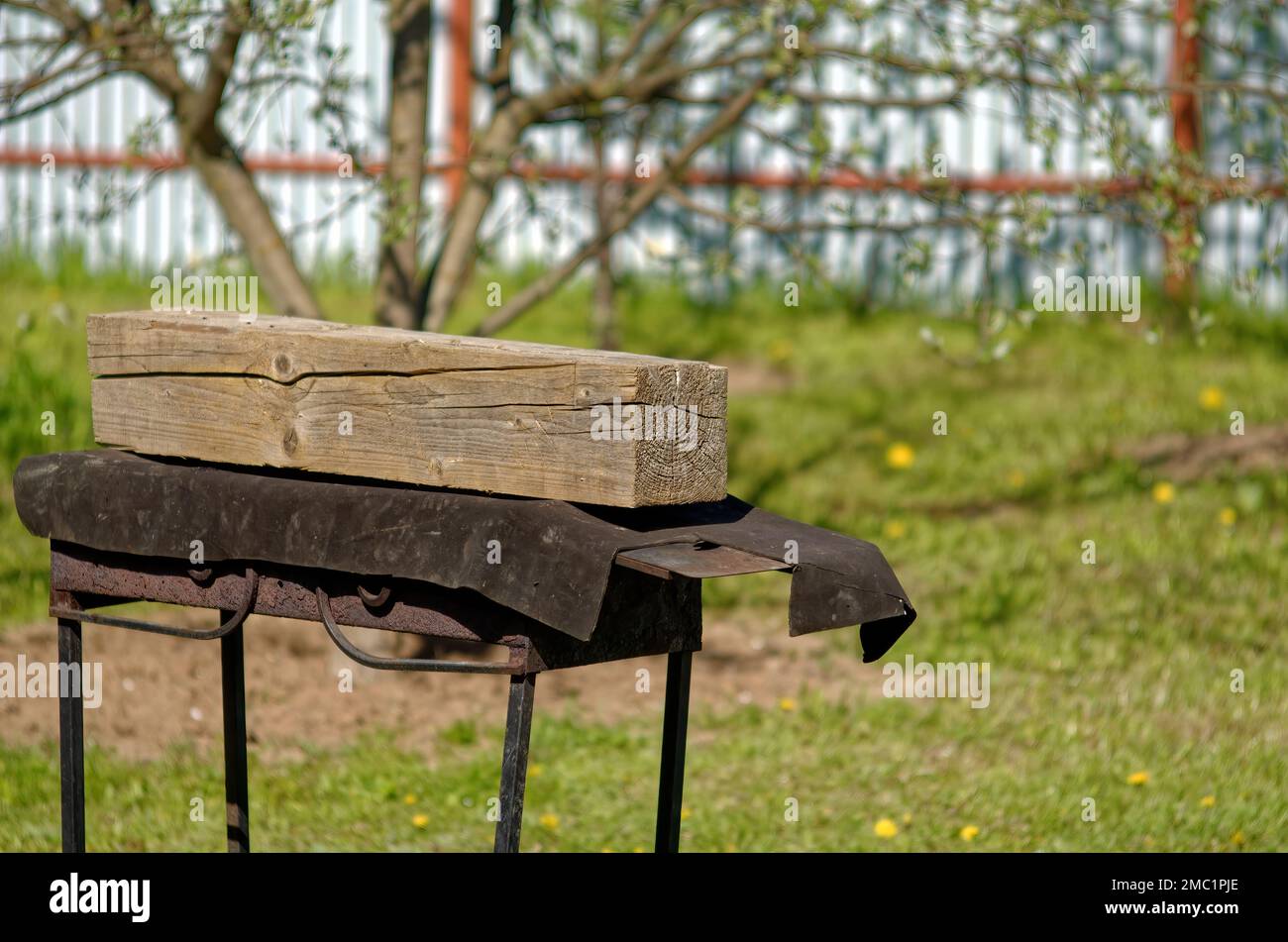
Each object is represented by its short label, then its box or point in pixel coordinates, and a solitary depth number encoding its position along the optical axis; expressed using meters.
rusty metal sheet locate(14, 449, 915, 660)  2.78
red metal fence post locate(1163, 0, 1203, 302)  8.53
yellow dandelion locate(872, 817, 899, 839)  4.51
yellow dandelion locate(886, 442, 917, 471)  7.48
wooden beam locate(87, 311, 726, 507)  2.82
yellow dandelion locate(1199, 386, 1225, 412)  7.89
